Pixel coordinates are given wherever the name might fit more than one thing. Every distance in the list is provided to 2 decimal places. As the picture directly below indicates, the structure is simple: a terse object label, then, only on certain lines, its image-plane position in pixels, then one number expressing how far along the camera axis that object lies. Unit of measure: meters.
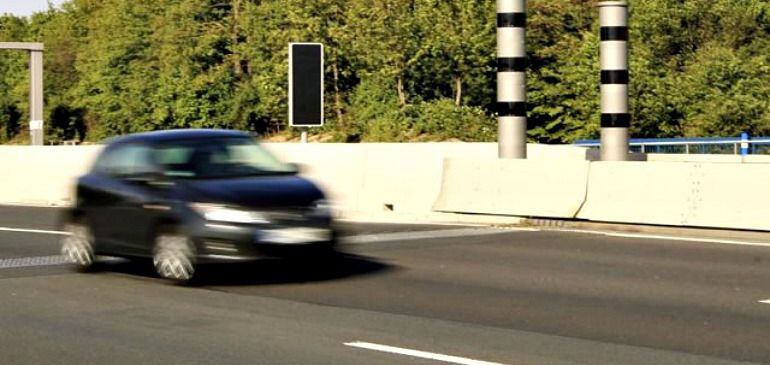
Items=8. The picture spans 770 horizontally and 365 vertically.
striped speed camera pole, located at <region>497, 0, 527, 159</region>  22.72
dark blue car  13.17
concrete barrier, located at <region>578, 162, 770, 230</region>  17.77
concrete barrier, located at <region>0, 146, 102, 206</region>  29.09
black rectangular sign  25.44
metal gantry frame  44.03
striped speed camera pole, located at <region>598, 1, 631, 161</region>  22.38
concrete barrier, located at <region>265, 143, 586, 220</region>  22.20
